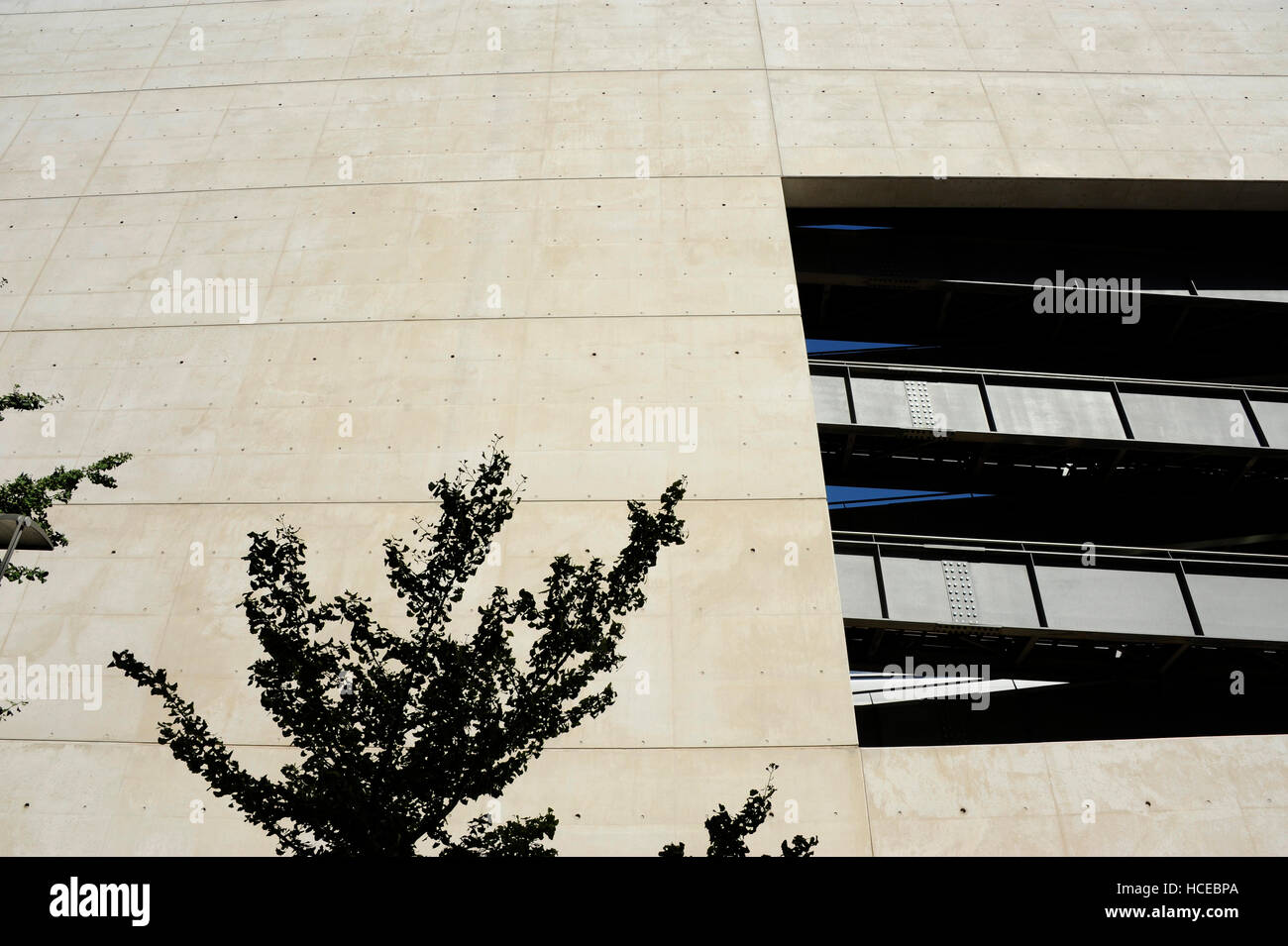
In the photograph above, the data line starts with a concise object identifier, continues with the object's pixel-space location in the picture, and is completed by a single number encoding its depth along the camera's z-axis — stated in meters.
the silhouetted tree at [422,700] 5.56
